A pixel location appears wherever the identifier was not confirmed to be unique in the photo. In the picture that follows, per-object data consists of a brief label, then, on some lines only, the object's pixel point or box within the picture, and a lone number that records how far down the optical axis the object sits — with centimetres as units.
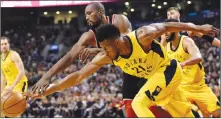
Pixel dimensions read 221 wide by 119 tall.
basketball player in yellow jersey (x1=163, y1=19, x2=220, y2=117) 718
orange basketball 644
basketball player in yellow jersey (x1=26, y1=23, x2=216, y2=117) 523
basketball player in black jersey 630
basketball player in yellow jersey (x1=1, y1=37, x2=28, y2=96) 875
